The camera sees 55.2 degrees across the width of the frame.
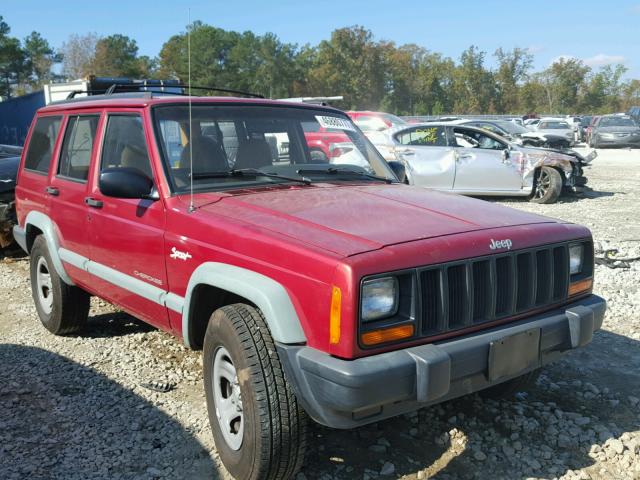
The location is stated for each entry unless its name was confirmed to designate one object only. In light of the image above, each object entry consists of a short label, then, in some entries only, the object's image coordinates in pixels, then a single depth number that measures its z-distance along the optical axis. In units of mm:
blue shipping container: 22802
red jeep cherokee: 2494
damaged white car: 11656
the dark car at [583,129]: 32384
